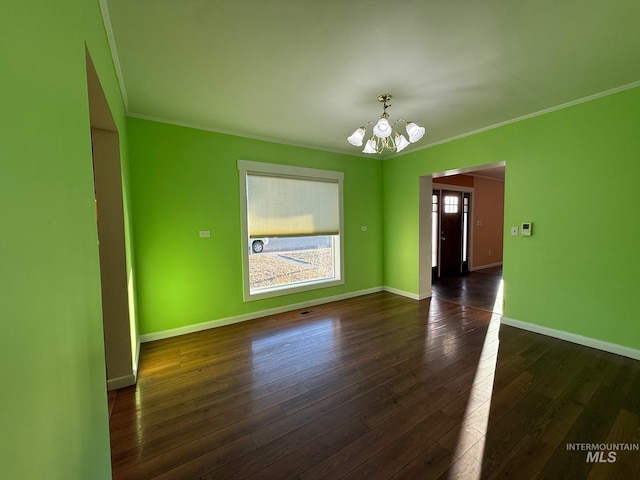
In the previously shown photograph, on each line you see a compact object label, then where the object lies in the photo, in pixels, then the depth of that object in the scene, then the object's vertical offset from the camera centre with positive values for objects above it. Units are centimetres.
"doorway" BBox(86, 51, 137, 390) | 207 -24
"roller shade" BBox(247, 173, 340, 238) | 361 +29
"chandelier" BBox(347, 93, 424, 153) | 229 +84
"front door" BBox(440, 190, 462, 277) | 611 -26
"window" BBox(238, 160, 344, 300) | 359 -4
